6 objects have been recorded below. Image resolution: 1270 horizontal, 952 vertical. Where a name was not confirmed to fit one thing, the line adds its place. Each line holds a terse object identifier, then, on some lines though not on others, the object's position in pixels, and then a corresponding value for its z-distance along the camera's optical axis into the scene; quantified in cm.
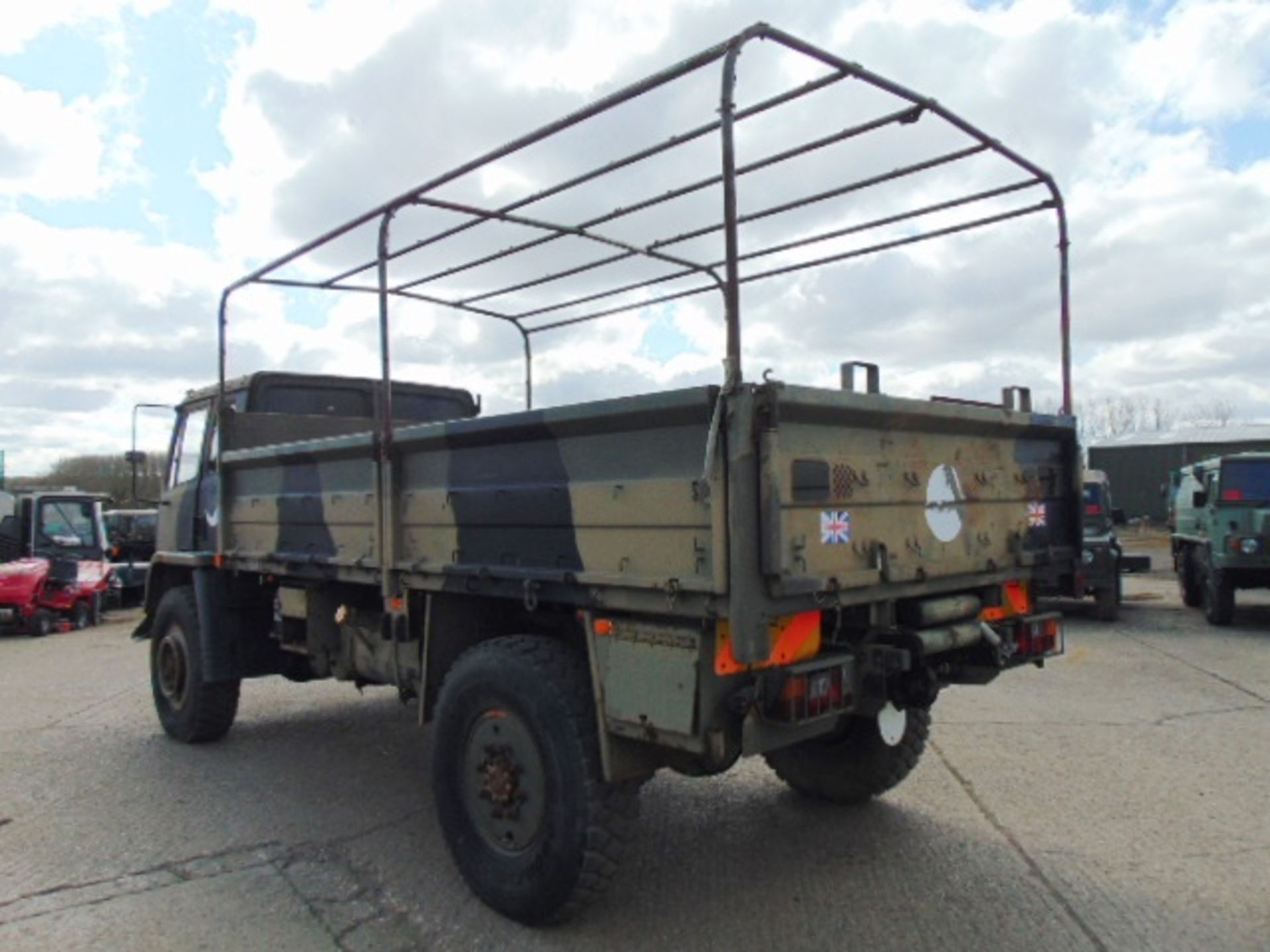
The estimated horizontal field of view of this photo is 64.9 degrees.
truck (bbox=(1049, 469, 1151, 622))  1198
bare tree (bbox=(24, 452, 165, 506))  3659
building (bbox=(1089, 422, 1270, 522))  3338
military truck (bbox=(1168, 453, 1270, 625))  1135
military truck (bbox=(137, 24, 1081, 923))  319
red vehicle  1374
